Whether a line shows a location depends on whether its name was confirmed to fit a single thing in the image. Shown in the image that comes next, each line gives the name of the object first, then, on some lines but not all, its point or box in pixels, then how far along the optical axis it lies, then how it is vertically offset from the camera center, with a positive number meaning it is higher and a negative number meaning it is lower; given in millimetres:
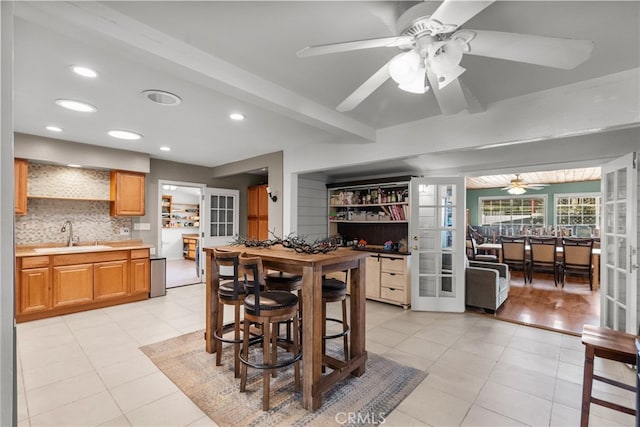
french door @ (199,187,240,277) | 6048 -92
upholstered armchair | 4066 -1053
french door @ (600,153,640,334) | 2785 -312
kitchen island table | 2037 -705
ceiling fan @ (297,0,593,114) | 1278 +792
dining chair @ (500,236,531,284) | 6410 -896
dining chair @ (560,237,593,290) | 5734 -839
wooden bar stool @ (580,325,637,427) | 1697 -807
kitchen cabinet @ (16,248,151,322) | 3744 -963
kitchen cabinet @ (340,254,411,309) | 4406 -1008
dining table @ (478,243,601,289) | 5703 -980
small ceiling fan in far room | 7557 +770
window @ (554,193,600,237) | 8273 +46
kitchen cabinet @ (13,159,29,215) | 3854 +346
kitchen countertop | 3936 -530
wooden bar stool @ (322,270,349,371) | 2455 -681
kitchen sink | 4082 -529
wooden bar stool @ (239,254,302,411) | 2035 -723
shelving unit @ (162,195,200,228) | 9250 -52
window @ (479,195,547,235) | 9188 +37
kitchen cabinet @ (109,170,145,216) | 4773 +306
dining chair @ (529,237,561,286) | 6035 -892
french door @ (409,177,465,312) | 4250 -433
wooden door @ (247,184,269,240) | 6297 +18
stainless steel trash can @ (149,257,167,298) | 4922 -1084
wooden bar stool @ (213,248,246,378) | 2273 -705
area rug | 1961 -1346
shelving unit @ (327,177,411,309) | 4496 -213
